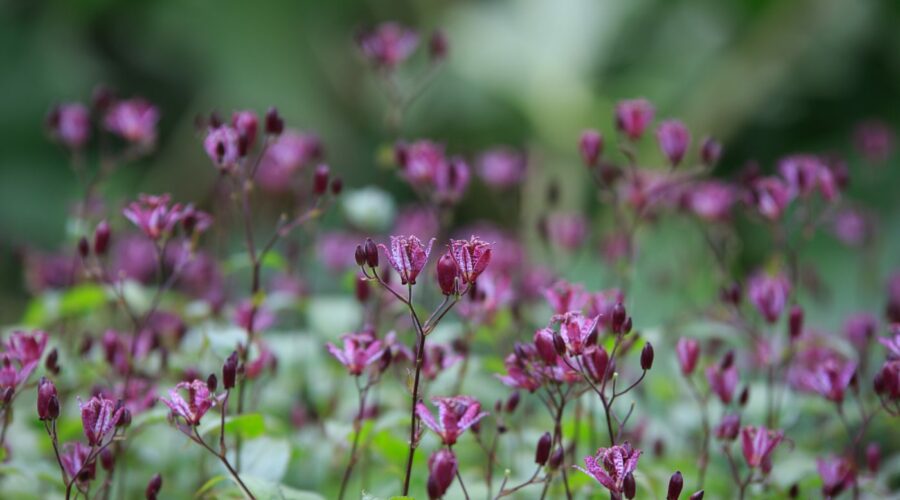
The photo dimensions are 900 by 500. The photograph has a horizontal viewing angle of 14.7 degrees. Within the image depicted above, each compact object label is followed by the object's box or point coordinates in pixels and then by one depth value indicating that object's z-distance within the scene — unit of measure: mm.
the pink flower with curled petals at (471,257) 1705
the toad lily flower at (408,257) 1704
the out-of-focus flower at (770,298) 1870
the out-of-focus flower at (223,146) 1817
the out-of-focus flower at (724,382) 1836
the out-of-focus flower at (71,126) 1994
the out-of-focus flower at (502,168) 2065
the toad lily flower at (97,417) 1709
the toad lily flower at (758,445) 1772
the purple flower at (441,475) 1678
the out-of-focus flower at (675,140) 1901
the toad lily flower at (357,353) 1764
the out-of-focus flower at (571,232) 2158
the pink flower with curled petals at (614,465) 1687
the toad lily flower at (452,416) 1708
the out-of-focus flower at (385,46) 2011
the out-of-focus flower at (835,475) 1767
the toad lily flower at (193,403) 1710
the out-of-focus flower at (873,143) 2195
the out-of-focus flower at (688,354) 1842
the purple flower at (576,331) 1722
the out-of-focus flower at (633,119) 1941
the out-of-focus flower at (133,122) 1995
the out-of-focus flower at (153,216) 1831
